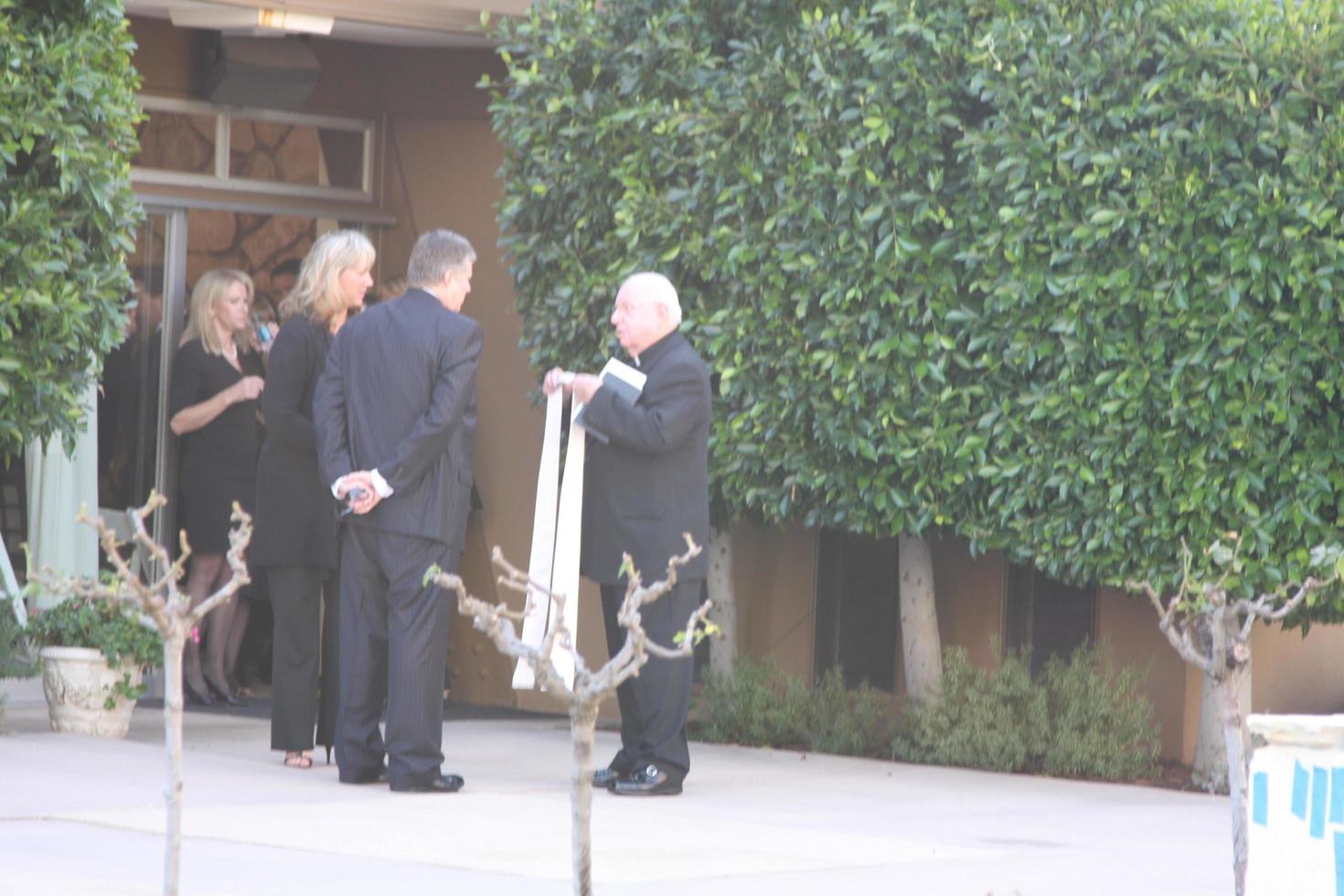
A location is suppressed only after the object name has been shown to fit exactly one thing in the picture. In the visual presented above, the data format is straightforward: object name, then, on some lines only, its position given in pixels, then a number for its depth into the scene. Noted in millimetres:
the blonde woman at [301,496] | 16172
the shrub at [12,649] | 16984
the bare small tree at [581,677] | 7871
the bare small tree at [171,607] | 7875
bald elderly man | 15125
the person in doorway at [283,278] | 23266
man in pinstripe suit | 14750
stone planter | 17250
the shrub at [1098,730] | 17578
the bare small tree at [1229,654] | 9466
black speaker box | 21594
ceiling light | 19594
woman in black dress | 21031
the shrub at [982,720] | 17859
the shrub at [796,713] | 19000
